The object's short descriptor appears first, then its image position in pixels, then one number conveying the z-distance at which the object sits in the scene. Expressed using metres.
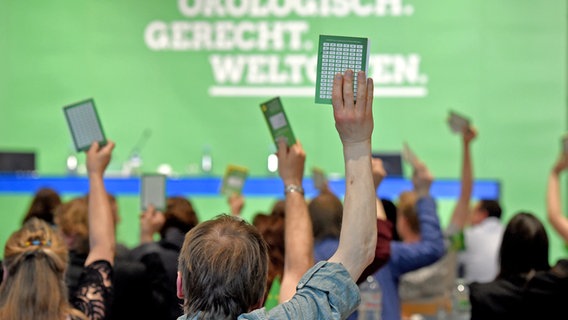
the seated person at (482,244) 7.62
